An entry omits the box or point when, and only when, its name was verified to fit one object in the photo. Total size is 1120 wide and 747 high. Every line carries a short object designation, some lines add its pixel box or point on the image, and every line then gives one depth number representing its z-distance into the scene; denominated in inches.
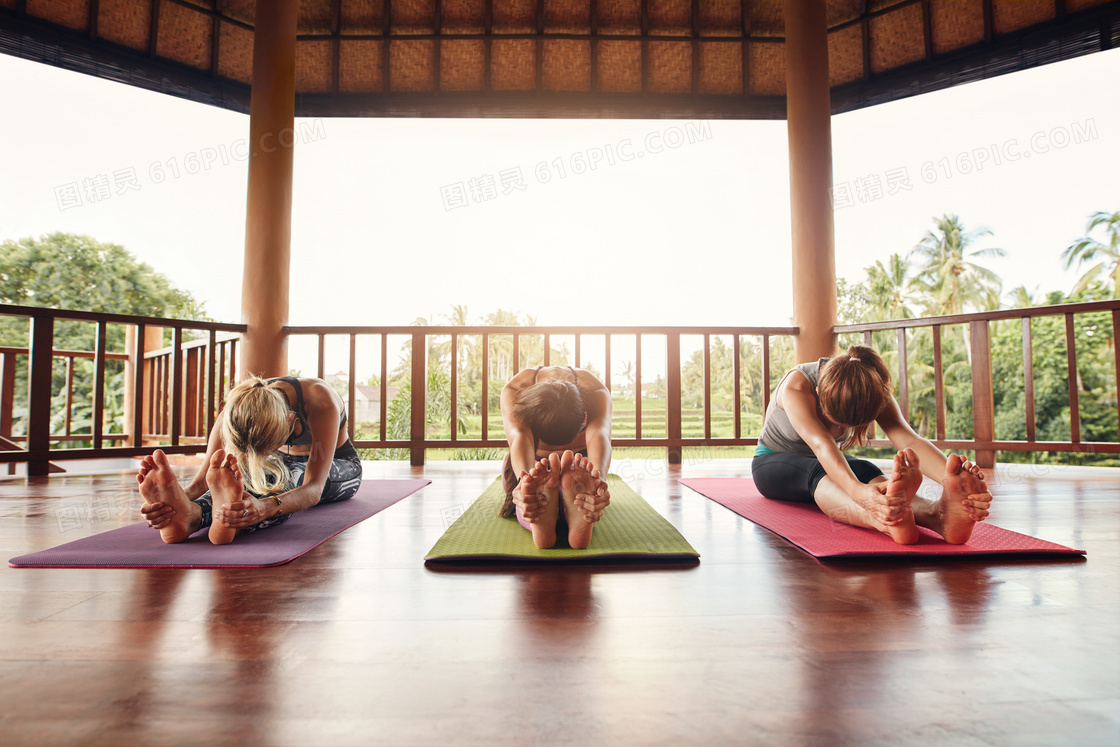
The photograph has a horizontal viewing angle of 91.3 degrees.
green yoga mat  54.4
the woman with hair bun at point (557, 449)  54.1
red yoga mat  54.7
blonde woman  57.7
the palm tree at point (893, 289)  1083.9
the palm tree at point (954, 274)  1010.1
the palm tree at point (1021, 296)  1009.5
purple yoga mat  52.7
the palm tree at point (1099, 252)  817.5
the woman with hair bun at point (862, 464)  55.8
